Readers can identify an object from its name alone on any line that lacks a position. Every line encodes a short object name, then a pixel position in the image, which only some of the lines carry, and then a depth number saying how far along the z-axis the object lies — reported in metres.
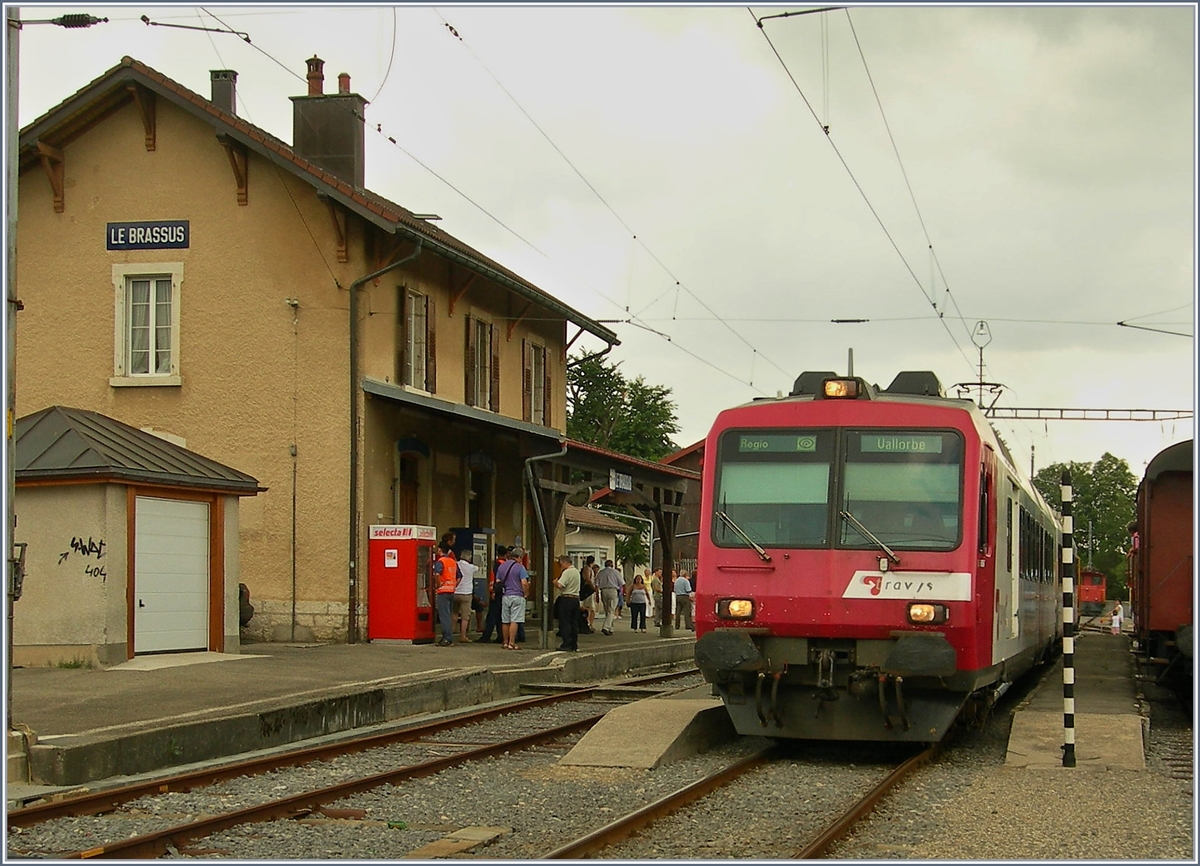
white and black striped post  10.84
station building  21.67
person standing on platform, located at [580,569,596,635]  27.70
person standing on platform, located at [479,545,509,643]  22.52
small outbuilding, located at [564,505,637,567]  45.97
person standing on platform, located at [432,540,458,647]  21.28
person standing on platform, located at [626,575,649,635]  30.77
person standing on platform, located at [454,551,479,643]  22.09
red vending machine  21.20
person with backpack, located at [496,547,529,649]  21.38
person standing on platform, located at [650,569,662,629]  42.17
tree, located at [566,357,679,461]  67.56
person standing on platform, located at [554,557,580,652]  21.62
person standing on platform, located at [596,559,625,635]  28.50
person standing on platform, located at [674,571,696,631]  31.86
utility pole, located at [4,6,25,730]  9.39
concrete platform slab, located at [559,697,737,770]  10.82
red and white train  10.82
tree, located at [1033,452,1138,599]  112.31
